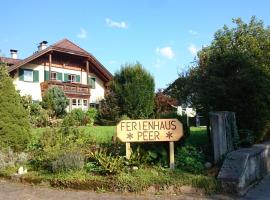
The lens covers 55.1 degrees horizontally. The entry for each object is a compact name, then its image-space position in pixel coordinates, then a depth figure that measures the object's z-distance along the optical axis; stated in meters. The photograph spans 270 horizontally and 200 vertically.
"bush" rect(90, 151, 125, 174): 5.87
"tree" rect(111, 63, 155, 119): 21.65
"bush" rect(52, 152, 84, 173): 6.12
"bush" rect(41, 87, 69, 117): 22.49
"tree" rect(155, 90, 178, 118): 21.36
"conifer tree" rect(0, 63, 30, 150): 7.83
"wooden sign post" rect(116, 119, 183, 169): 6.19
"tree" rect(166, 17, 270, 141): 7.31
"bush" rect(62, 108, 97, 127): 21.32
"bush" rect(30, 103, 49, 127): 18.32
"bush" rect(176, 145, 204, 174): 5.99
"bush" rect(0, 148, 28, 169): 7.04
